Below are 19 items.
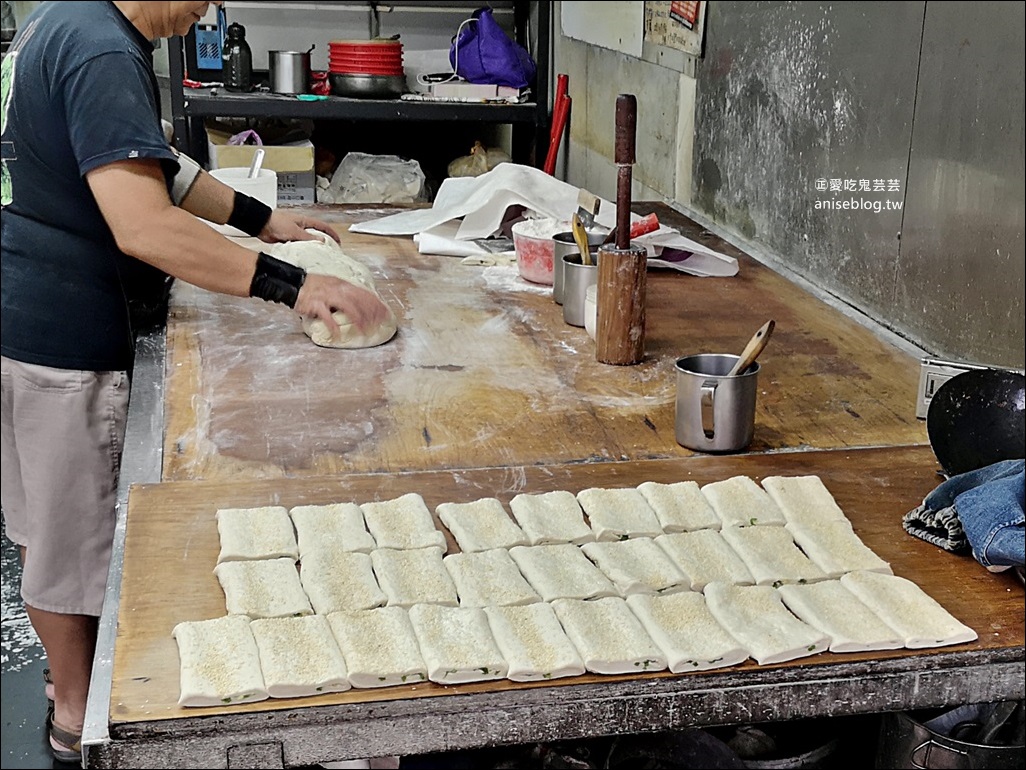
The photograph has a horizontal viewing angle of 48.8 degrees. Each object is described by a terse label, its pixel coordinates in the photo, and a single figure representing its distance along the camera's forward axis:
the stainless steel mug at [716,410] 1.63
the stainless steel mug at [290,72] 5.04
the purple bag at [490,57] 5.24
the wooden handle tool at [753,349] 1.58
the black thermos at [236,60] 5.09
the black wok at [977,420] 1.47
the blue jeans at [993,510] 1.27
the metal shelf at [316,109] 4.96
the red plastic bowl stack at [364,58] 5.02
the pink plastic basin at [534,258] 2.58
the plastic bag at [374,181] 5.04
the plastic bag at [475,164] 5.30
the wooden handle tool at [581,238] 2.26
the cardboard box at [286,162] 4.83
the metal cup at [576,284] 2.24
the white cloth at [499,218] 2.74
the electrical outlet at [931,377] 1.73
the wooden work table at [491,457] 1.08
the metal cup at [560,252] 2.44
